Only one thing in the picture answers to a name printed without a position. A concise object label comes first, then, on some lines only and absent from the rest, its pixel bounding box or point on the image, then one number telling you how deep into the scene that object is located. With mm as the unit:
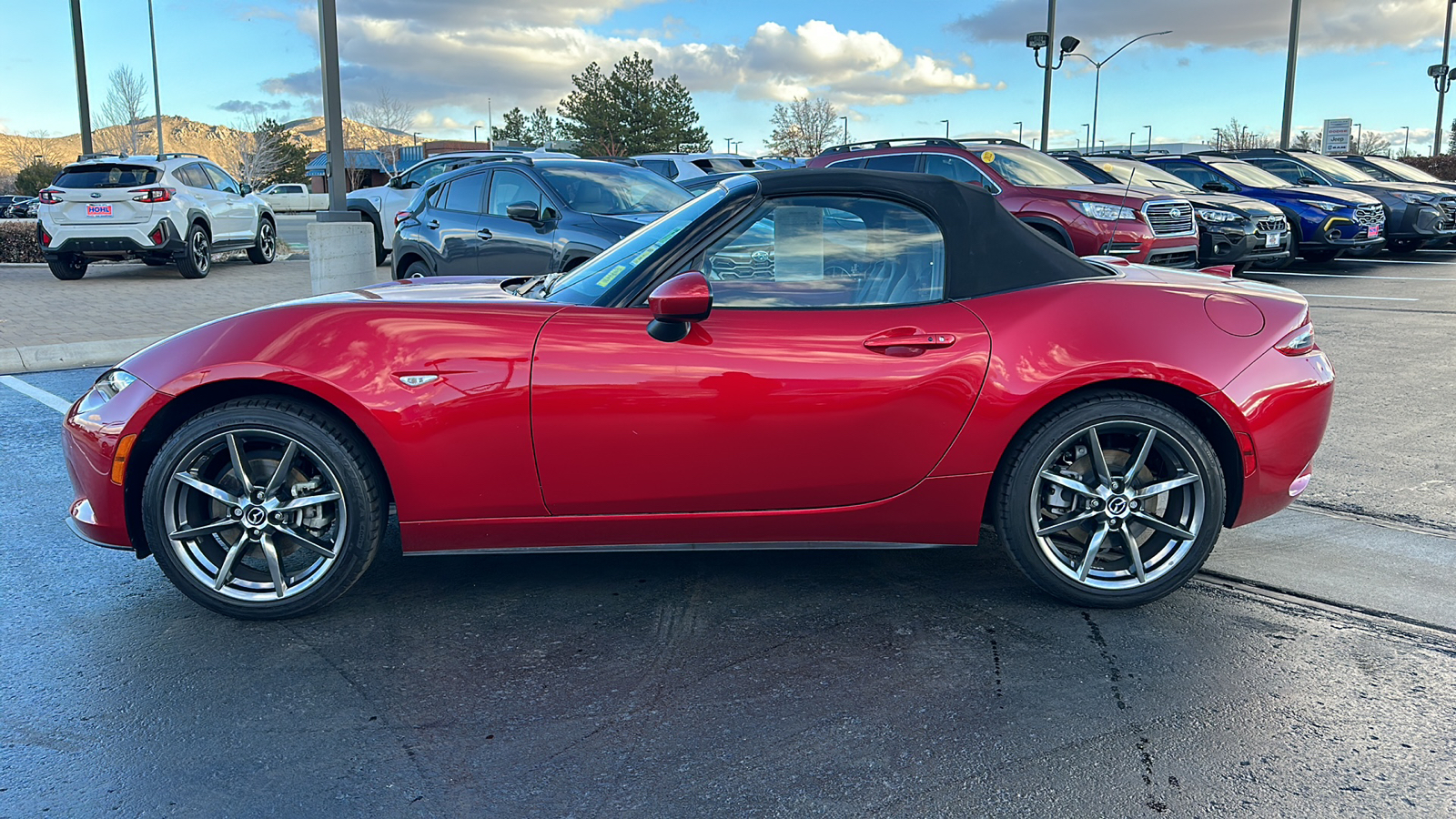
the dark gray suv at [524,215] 9195
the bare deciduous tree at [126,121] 54875
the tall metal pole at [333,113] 10953
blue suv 15289
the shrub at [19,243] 18484
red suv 11656
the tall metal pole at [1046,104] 26016
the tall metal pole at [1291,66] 25422
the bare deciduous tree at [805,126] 76625
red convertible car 3387
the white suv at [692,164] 18984
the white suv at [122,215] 14430
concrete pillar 11266
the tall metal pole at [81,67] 19547
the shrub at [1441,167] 38000
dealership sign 54575
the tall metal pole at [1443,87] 36456
